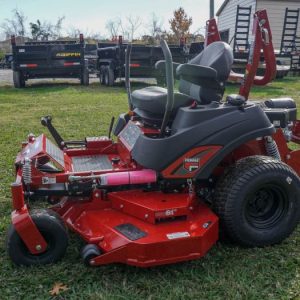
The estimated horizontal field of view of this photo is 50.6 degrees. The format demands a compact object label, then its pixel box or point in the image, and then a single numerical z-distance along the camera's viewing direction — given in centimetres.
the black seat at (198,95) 233
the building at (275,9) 1455
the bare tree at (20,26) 3085
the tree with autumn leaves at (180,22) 2519
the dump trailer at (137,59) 988
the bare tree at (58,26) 2944
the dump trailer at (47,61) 973
